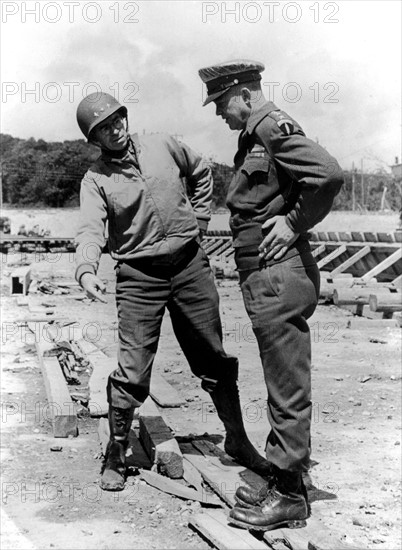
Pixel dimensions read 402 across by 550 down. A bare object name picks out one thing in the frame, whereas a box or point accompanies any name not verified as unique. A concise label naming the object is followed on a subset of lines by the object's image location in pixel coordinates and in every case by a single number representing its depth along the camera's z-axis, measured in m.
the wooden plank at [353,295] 13.23
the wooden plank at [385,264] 15.43
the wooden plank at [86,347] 8.98
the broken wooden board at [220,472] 4.40
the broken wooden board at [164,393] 6.96
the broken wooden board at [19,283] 16.61
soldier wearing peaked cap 3.86
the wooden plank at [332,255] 18.89
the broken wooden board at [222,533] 3.71
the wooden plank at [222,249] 25.77
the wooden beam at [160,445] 4.87
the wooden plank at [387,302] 12.57
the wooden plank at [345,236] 19.70
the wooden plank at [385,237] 17.67
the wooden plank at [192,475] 4.68
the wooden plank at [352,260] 17.19
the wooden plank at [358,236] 19.12
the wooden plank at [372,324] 11.82
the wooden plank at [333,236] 20.48
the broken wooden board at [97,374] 6.41
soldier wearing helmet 4.63
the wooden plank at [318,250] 20.34
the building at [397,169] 67.62
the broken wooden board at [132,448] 5.11
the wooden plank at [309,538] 3.58
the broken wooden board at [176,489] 4.39
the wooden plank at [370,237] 18.41
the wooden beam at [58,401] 5.96
